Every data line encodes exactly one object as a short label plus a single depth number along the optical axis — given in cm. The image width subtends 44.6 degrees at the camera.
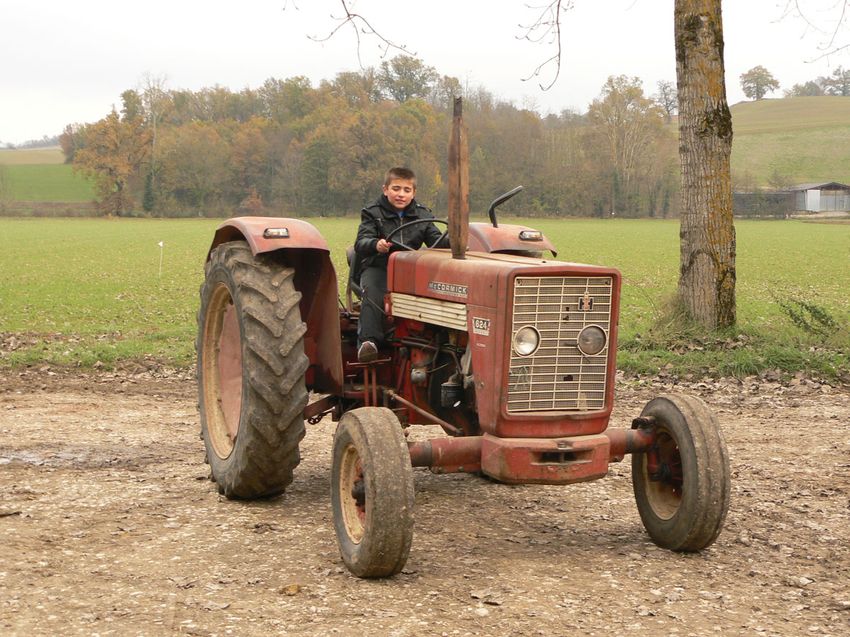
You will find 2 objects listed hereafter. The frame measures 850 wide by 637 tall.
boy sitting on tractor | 576
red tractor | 461
